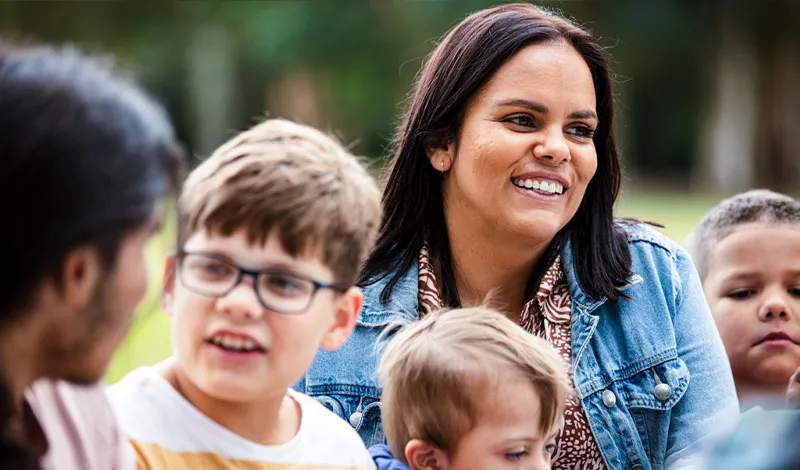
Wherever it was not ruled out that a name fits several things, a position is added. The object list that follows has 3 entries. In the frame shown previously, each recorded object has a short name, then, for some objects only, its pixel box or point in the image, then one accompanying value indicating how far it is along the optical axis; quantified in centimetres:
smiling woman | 589
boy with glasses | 405
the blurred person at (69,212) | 311
